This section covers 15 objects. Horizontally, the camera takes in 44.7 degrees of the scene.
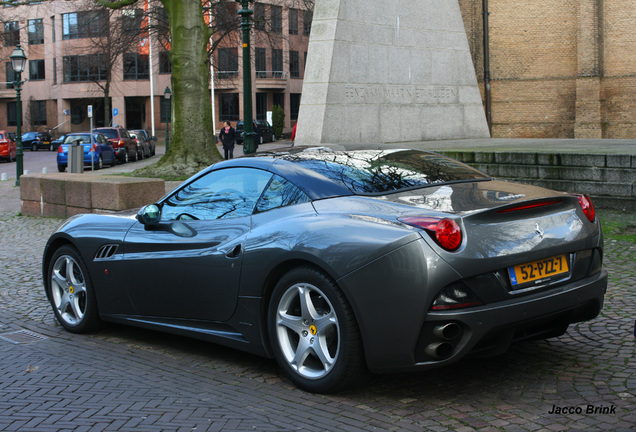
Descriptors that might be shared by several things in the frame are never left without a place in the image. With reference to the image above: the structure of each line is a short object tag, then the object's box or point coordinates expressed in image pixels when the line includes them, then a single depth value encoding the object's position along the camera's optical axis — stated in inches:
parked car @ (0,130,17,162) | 1800.0
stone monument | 624.4
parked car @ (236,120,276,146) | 2337.6
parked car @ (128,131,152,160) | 1732.9
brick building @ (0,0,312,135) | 2817.4
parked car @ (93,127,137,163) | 1566.2
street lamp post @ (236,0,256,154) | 580.4
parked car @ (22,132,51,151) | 2472.9
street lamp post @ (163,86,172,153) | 2026.8
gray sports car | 154.8
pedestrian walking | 1371.8
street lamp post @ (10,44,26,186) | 988.6
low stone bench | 497.7
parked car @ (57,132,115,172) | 1344.7
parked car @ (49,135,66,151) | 2280.5
